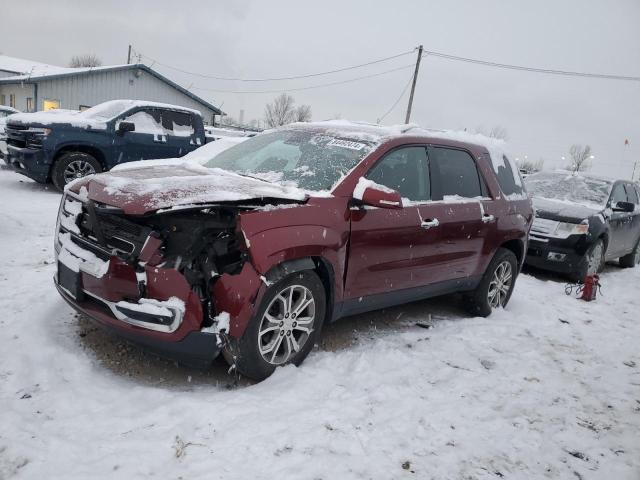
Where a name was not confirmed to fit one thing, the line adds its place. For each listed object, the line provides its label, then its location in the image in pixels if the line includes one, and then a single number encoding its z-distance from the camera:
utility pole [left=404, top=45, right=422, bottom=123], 28.00
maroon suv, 2.79
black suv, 7.31
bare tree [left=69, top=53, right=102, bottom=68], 76.07
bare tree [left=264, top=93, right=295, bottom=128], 69.81
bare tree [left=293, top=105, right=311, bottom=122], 69.88
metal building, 23.33
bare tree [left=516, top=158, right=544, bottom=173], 83.95
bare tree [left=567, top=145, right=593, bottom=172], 81.53
